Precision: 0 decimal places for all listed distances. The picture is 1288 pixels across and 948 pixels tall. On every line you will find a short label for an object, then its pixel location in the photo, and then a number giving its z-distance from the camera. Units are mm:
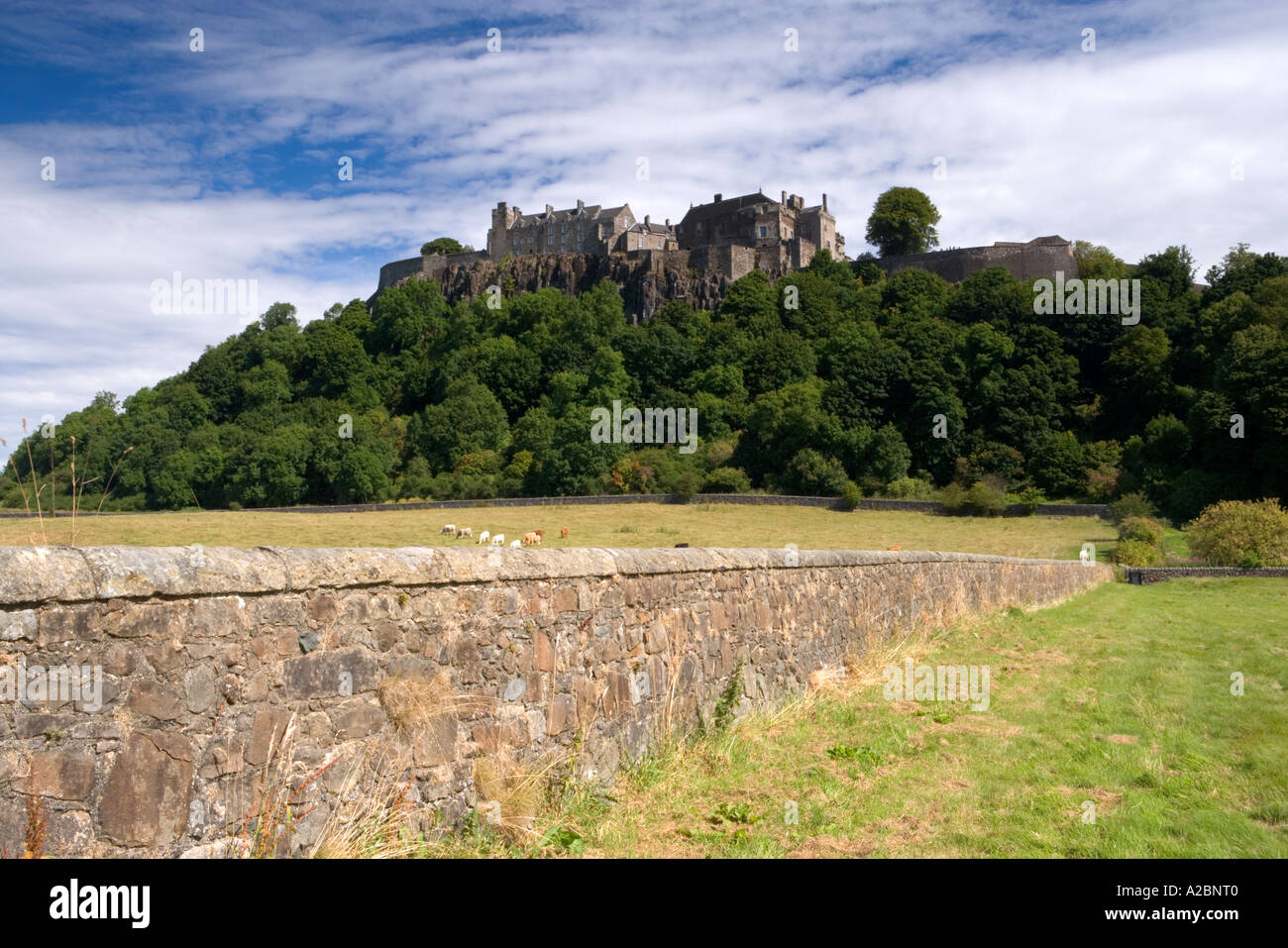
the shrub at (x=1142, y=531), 41688
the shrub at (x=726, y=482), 64812
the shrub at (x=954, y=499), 54094
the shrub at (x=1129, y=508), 49222
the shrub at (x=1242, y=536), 35625
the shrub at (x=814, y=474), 63906
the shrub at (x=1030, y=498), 54031
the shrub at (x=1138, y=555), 38438
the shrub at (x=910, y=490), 61750
